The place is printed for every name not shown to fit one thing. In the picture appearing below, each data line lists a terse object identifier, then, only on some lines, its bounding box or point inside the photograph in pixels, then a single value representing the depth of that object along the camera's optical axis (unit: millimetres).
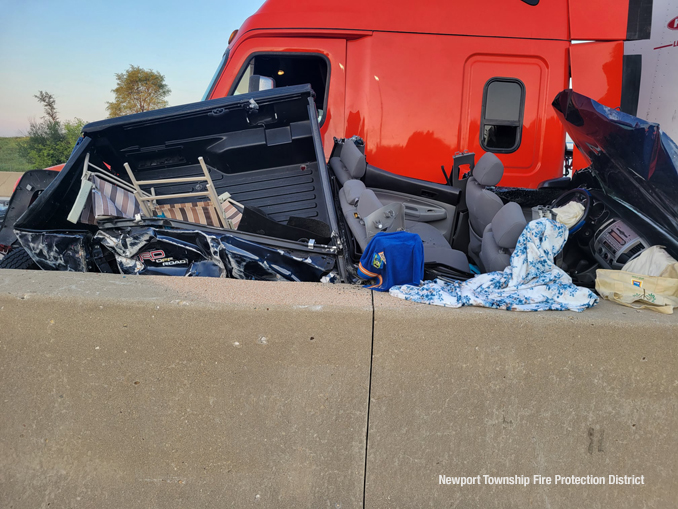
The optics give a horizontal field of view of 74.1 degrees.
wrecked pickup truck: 2514
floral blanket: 2037
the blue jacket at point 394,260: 2197
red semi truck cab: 4012
